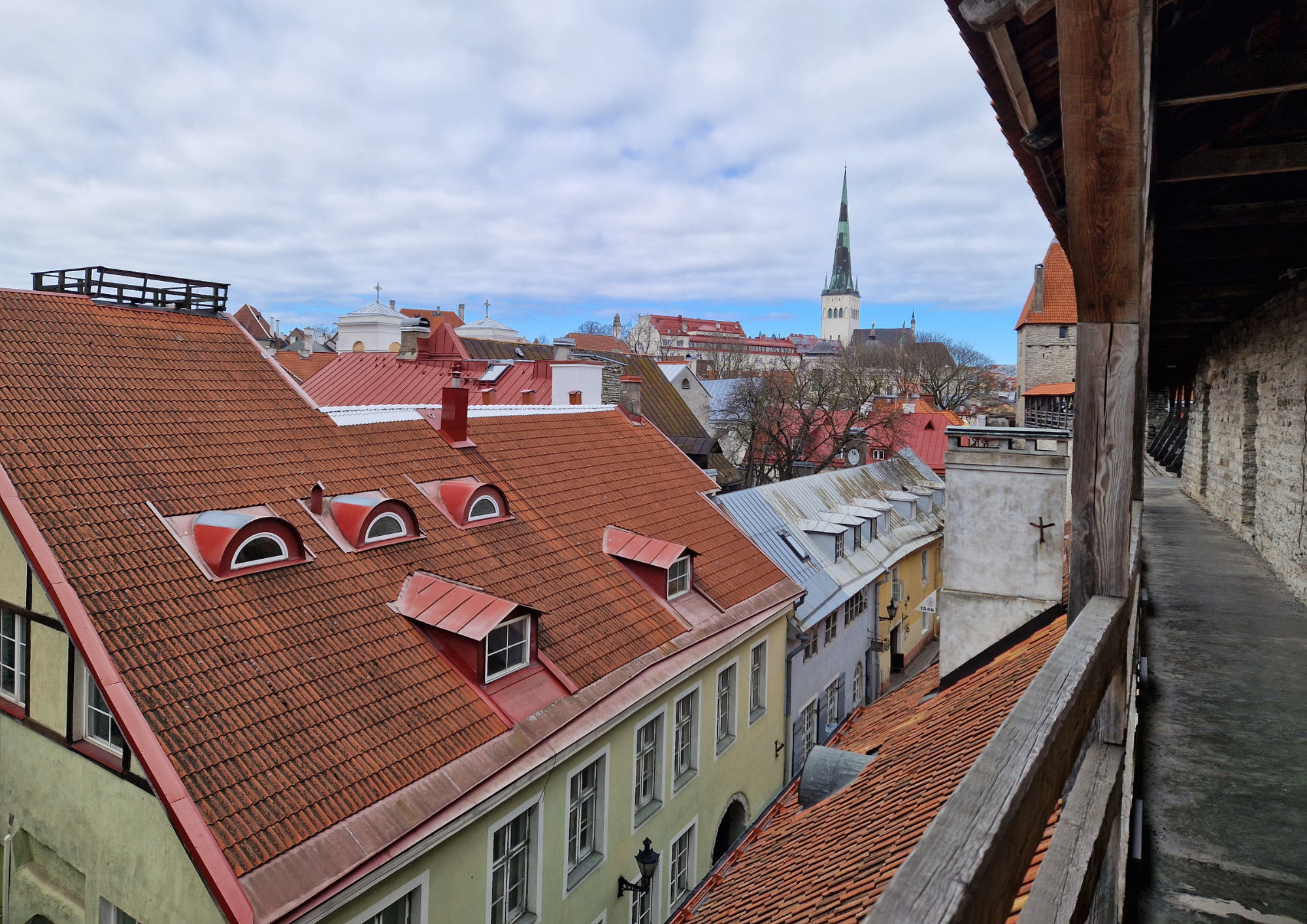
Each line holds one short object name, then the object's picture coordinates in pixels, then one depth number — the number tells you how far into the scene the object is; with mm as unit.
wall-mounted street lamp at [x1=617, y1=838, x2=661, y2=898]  9133
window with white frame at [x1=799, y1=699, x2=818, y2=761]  15336
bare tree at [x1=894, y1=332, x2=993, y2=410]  55656
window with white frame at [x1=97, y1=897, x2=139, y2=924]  6422
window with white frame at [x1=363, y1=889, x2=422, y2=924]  6277
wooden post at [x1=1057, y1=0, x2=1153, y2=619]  1986
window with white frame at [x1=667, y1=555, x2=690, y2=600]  11479
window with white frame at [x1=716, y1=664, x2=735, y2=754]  11938
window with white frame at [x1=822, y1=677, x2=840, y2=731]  16881
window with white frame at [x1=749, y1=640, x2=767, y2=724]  13141
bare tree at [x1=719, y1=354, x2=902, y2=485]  32594
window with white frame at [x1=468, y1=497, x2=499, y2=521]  10234
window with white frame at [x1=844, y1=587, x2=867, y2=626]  18469
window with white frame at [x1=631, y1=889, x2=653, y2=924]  9656
